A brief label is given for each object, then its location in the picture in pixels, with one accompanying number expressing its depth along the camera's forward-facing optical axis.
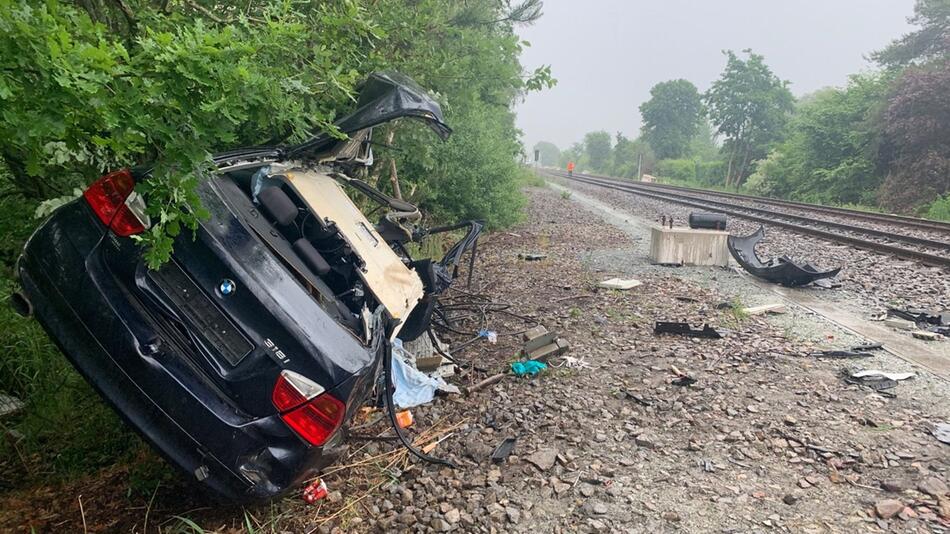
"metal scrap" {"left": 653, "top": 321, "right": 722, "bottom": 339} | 5.54
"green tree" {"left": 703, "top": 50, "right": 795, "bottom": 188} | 40.56
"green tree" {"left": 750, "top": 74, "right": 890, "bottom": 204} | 23.78
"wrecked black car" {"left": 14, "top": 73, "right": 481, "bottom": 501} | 2.22
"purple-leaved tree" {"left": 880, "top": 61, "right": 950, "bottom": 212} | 20.14
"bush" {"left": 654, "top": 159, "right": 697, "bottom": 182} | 50.25
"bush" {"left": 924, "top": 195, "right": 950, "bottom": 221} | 16.81
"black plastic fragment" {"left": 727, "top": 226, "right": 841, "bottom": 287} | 7.79
